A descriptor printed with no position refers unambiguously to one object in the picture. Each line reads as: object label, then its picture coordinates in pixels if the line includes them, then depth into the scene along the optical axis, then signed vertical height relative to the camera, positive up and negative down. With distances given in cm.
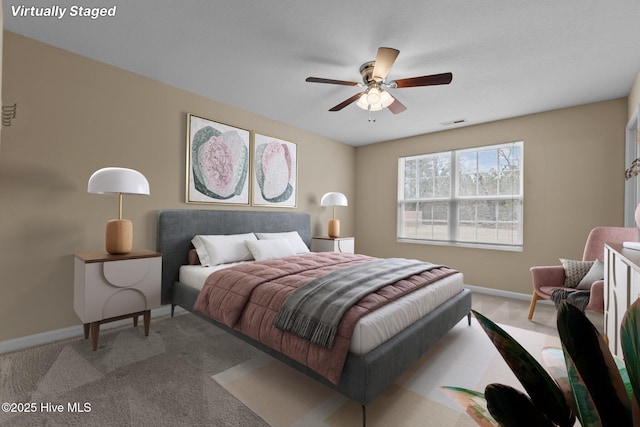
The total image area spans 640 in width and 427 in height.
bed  162 -79
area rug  170 -117
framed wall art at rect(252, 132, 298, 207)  419 +61
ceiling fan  227 +110
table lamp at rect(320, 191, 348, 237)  485 +17
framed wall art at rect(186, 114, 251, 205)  353 +63
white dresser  149 -40
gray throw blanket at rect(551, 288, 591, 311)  268 -74
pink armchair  305 -43
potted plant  41 -26
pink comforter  170 -64
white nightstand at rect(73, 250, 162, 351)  241 -65
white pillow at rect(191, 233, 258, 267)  322 -41
